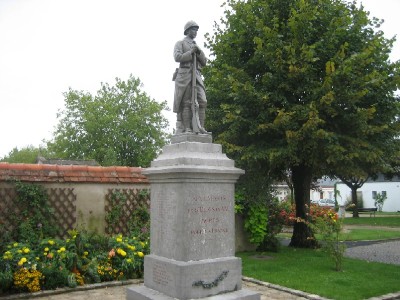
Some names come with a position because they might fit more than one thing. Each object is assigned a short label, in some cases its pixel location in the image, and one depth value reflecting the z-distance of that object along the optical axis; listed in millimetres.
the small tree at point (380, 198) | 40453
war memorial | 6023
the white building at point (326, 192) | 71375
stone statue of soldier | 6848
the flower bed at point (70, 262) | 8086
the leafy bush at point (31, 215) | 9859
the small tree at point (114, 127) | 40125
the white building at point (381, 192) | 49594
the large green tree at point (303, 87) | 11773
